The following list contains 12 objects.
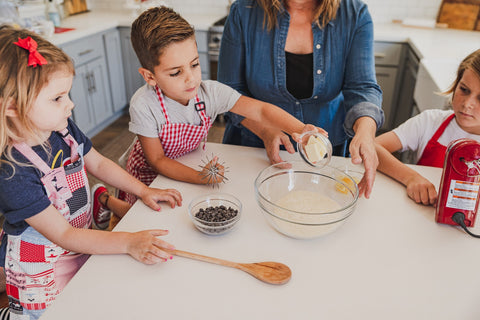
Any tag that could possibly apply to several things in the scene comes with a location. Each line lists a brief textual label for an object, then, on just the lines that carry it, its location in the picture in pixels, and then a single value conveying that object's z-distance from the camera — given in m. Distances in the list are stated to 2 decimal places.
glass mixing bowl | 0.95
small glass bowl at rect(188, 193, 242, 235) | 0.97
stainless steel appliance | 3.34
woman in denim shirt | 1.43
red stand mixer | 0.95
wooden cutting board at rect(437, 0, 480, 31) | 3.15
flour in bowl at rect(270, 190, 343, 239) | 0.94
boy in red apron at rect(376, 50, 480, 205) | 1.20
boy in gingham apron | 1.22
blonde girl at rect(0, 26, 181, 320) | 0.92
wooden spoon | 0.85
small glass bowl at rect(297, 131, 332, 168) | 1.10
